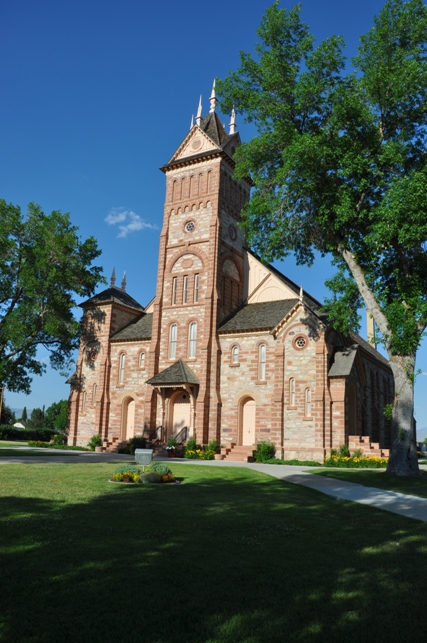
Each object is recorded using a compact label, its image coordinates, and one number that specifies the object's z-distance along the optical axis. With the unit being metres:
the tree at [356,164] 20.64
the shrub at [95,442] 35.34
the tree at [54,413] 68.71
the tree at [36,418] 75.12
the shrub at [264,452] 28.70
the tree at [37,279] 35.38
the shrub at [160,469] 16.03
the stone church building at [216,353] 29.36
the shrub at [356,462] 25.52
